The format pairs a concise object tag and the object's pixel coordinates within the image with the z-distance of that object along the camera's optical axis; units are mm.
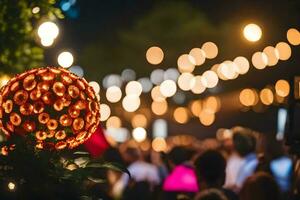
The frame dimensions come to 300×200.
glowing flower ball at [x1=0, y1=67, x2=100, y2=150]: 6199
